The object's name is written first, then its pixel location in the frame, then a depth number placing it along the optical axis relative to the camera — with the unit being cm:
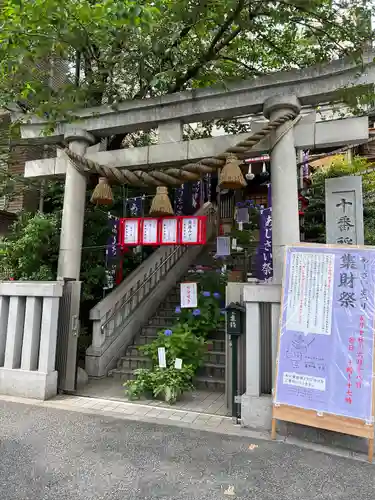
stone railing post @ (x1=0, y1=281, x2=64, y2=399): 646
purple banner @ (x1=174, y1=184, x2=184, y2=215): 1009
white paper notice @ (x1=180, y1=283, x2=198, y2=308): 775
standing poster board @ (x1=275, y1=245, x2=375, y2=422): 437
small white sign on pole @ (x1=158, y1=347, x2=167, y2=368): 646
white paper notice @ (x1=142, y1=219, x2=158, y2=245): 735
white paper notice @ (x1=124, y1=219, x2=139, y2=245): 749
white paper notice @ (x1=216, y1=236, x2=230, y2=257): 1006
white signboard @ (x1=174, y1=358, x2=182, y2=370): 635
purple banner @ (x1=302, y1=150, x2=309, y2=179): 1326
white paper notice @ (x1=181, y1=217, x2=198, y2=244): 708
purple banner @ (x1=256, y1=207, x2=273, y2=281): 843
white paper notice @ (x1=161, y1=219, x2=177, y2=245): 720
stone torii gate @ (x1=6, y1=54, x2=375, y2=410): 587
